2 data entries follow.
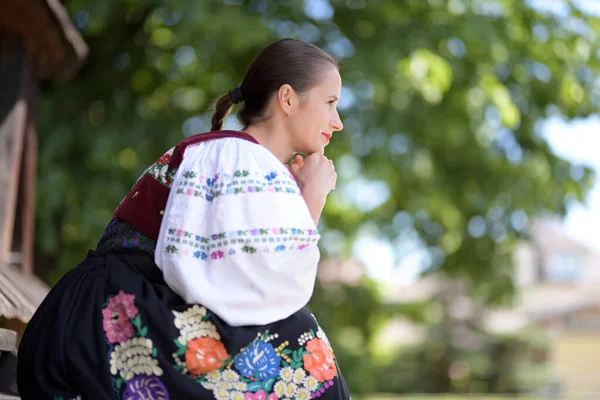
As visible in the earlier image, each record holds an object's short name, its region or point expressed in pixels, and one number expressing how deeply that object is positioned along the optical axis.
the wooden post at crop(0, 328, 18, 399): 4.99
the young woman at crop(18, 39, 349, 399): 3.82
